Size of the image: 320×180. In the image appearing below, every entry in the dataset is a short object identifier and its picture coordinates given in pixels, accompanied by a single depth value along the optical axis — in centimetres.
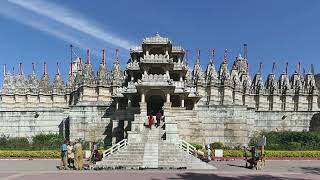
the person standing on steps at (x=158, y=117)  2475
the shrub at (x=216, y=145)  2915
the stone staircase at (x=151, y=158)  1739
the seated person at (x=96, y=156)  1910
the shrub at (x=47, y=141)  2859
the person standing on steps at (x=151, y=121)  2383
